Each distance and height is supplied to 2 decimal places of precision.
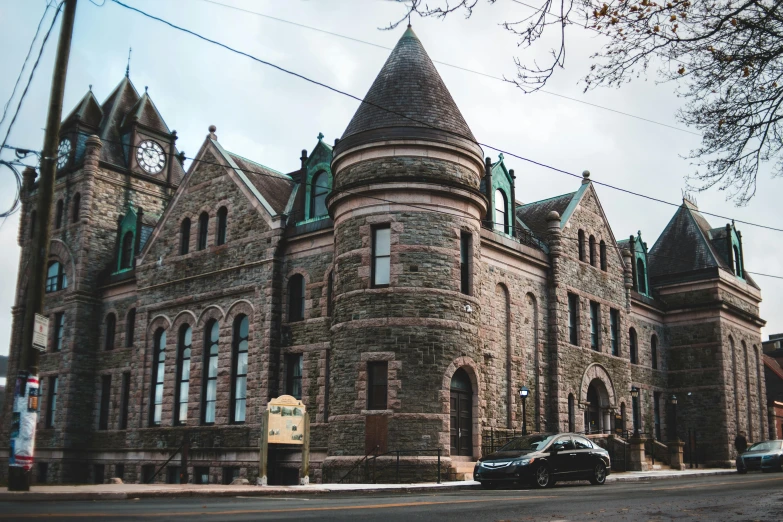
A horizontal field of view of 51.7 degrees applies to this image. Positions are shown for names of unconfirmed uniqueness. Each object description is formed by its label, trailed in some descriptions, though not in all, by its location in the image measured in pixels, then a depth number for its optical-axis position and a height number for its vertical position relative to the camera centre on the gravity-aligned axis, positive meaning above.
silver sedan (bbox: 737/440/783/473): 28.88 -0.64
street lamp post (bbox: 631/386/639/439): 36.28 +1.30
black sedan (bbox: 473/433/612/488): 19.45 -0.64
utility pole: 14.59 +2.47
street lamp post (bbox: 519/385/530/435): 26.53 +1.37
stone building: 24.28 +4.84
